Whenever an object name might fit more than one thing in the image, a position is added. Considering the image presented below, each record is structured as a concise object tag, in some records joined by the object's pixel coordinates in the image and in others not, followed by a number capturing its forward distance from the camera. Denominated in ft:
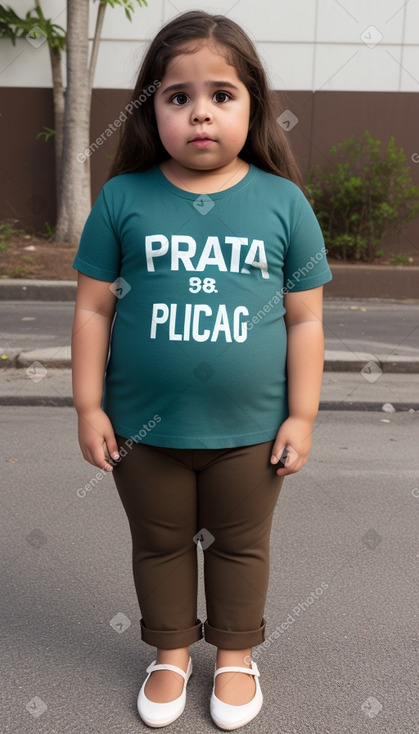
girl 6.46
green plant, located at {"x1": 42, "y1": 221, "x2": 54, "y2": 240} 37.96
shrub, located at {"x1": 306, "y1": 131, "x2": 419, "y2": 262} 34.35
